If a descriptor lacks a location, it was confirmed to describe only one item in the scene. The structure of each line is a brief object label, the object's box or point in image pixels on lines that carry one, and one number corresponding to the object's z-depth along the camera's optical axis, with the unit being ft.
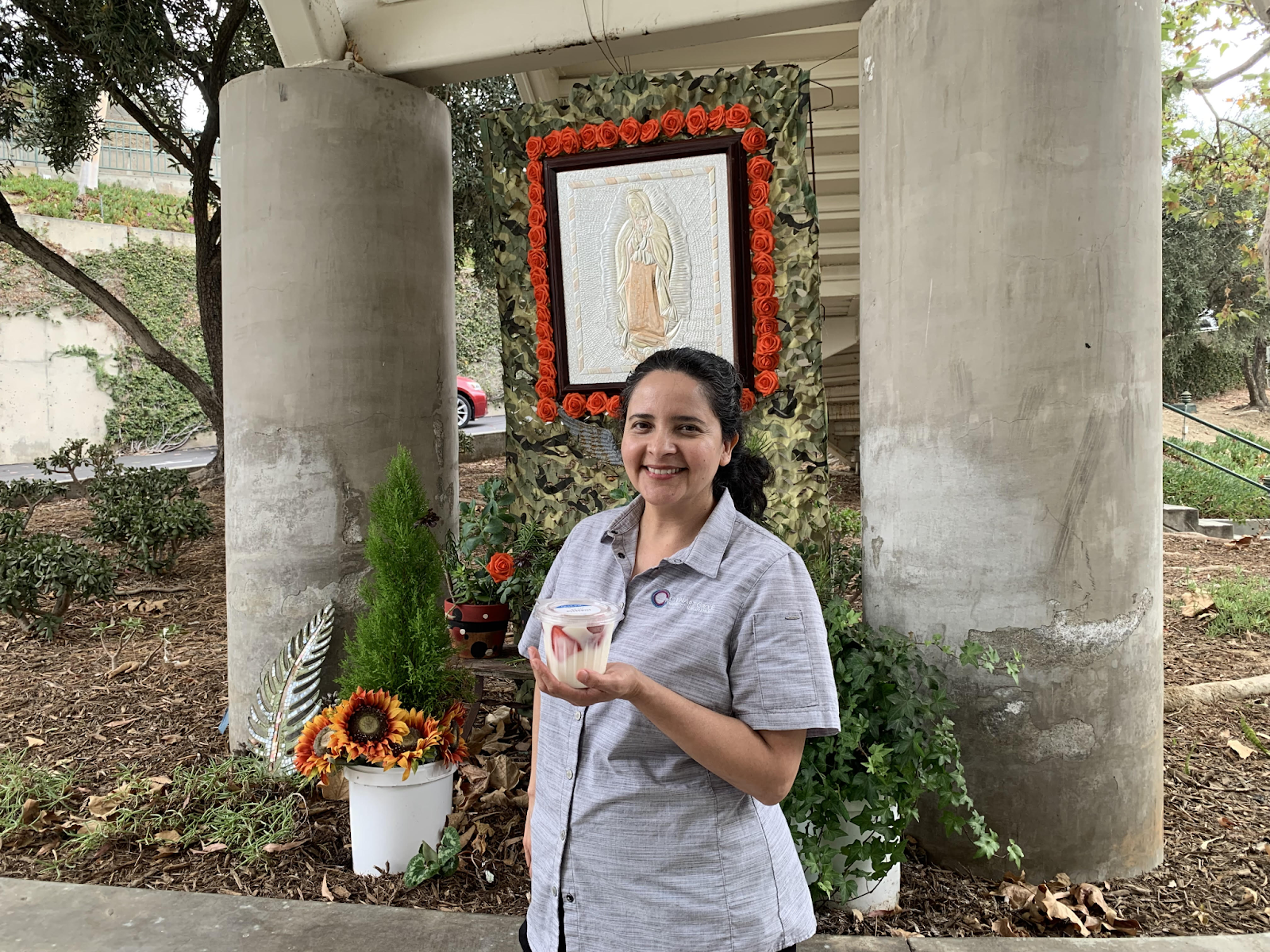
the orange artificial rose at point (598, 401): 14.97
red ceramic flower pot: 14.20
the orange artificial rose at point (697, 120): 13.87
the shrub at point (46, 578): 20.49
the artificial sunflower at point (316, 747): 11.06
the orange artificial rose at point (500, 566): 14.11
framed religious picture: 13.98
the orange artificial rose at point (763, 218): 13.80
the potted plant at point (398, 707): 11.13
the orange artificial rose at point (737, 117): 13.79
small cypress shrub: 11.69
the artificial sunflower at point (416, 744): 11.02
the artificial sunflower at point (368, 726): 10.95
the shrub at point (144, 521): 25.66
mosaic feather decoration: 13.89
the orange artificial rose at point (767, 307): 13.87
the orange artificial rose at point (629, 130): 14.25
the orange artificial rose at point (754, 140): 13.78
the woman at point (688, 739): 5.11
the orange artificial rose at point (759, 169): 13.78
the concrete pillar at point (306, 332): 14.16
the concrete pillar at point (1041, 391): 10.50
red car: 58.49
